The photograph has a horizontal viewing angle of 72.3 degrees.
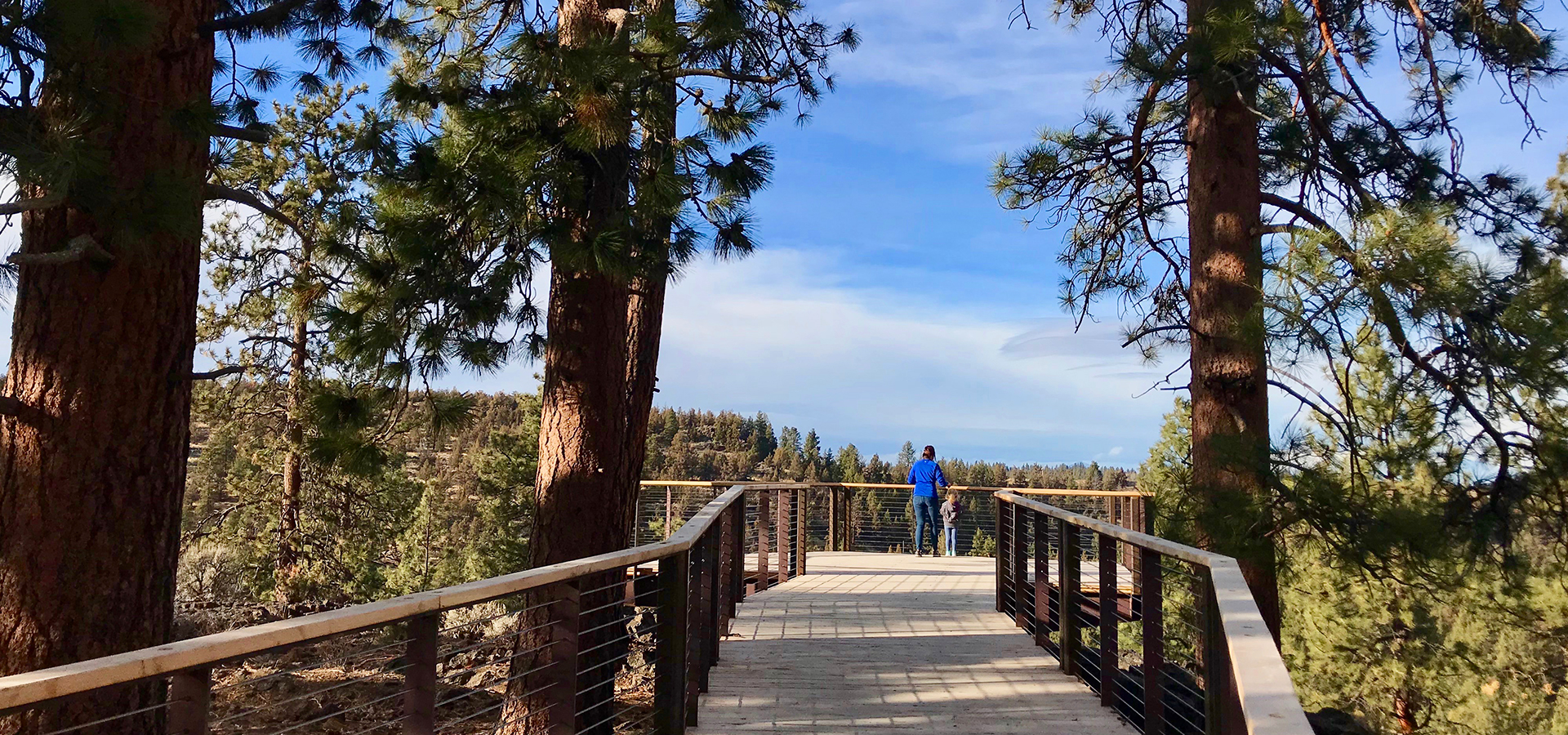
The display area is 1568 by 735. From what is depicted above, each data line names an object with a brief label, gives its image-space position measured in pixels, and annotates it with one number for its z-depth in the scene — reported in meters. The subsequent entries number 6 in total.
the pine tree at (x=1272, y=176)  5.43
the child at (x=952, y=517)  16.45
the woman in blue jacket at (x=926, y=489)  14.65
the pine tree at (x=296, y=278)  5.55
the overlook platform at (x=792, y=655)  2.32
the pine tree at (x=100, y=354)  4.21
